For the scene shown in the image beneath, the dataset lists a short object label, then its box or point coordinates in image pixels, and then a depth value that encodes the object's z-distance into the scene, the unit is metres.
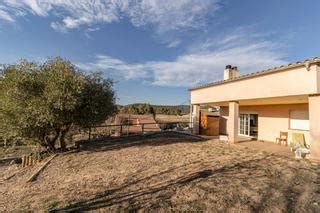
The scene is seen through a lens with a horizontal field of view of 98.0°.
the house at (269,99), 5.70
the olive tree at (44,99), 6.62
